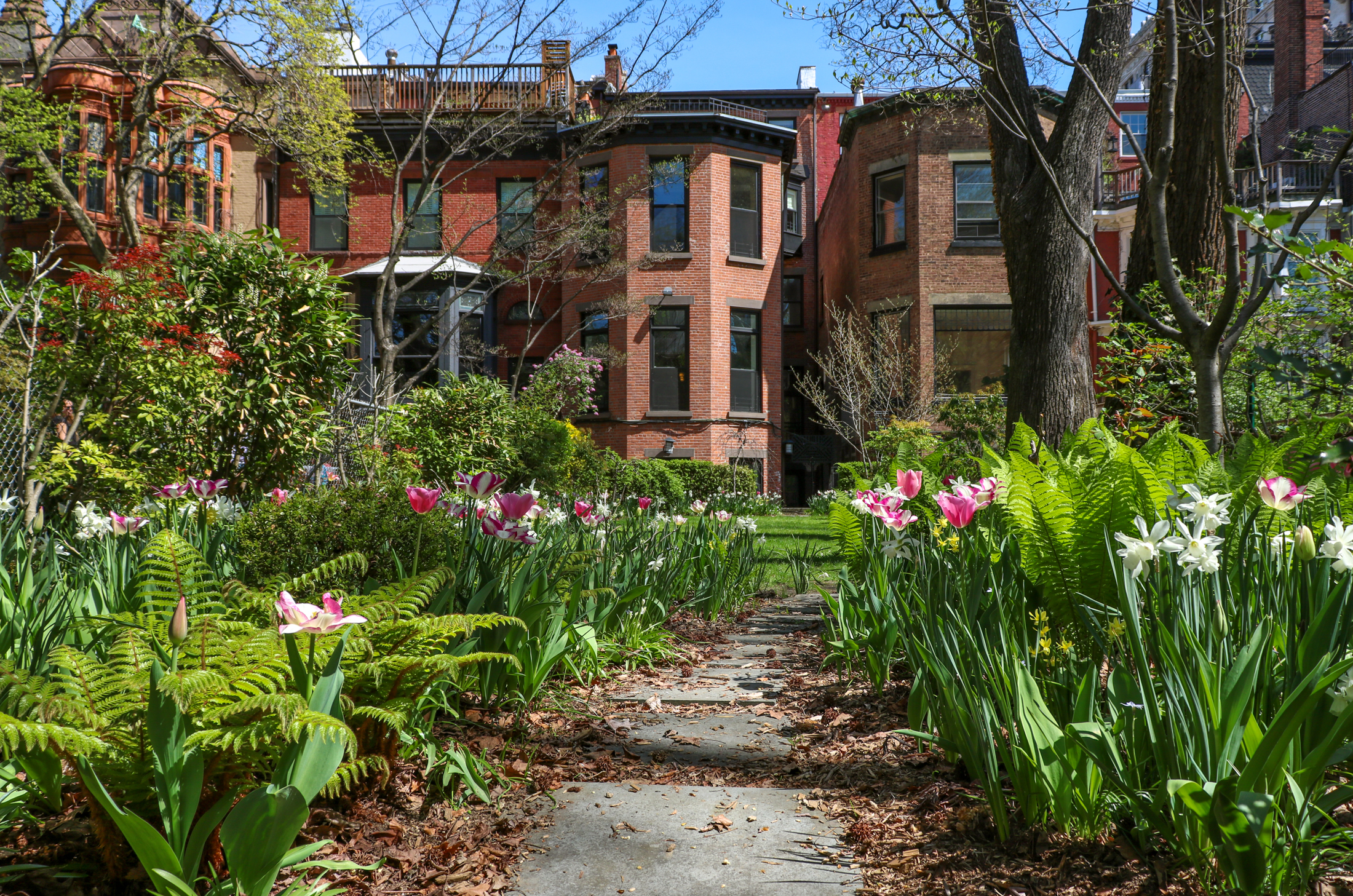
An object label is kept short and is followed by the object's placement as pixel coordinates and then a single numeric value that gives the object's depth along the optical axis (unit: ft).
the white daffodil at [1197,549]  5.95
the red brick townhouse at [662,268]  63.77
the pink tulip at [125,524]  13.23
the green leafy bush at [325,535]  12.80
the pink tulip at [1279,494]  6.79
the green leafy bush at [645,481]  50.96
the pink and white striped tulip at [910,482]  10.70
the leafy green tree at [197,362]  19.85
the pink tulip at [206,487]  15.03
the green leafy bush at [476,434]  30.55
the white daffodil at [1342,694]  5.17
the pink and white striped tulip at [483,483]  11.60
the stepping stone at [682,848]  6.43
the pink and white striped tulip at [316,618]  5.44
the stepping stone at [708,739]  9.58
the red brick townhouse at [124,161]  53.26
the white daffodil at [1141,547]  6.11
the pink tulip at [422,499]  11.37
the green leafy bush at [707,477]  59.98
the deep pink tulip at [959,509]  9.08
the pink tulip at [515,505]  10.59
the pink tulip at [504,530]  10.52
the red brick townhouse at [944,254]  61.00
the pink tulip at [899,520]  10.94
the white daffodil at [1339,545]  5.78
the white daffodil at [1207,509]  6.31
